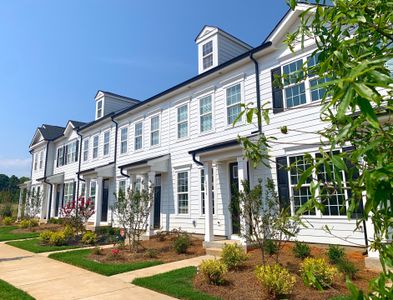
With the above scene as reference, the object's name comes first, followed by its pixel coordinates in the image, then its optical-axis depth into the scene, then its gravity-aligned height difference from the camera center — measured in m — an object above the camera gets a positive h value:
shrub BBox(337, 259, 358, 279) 6.26 -1.39
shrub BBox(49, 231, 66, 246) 13.03 -1.38
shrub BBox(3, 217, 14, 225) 24.20 -1.01
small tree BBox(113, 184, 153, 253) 11.22 -0.06
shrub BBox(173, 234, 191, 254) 10.45 -1.38
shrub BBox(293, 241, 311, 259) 8.13 -1.29
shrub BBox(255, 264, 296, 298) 5.45 -1.44
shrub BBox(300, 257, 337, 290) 5.88 -1.37
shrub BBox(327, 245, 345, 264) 7.18 -1.24
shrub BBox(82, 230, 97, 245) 13.42 -1.43
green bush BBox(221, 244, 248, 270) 7.59 -1.35
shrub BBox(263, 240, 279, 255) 8.18 -1.20
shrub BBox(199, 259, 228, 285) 6.51 -1.46
